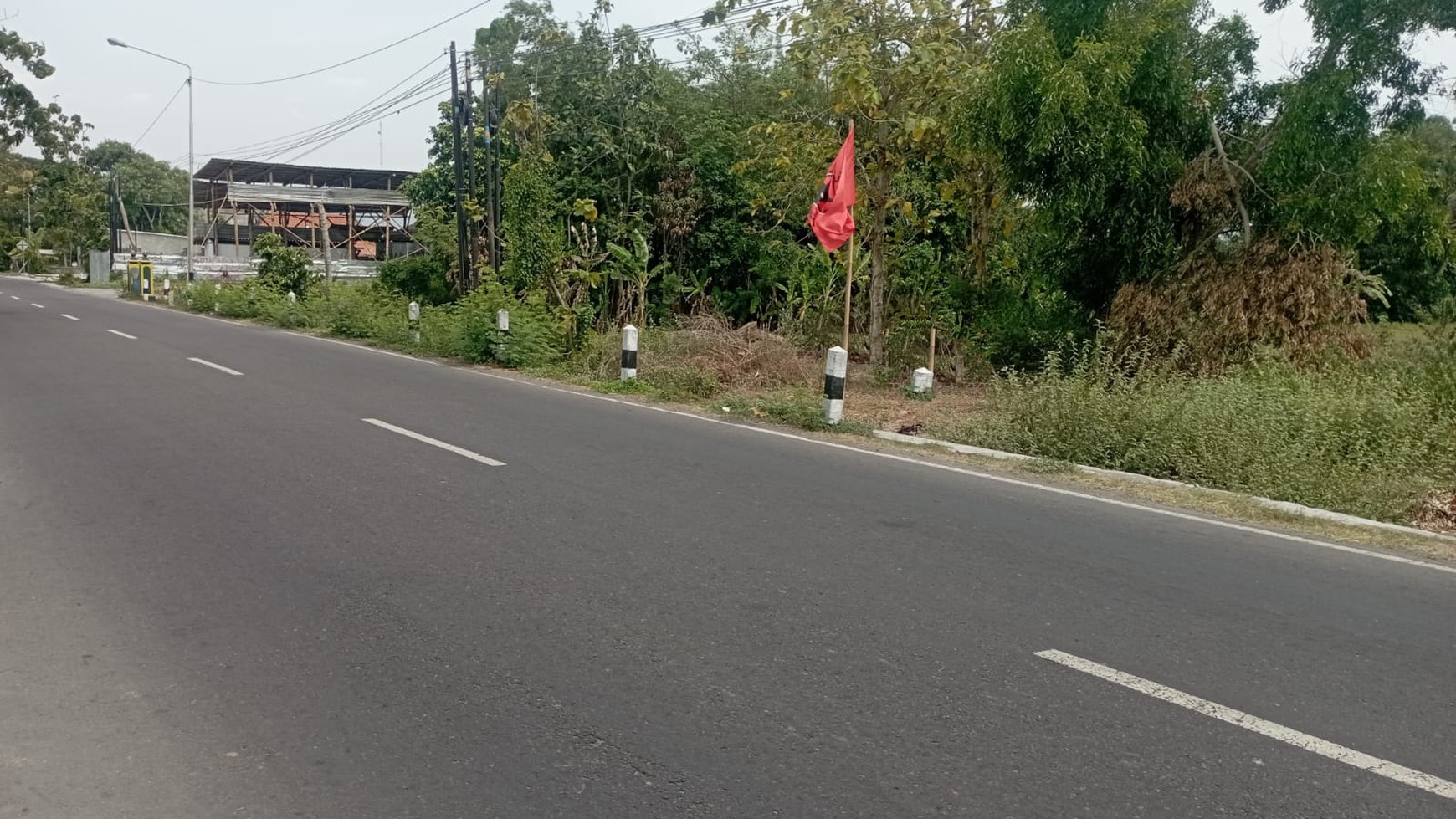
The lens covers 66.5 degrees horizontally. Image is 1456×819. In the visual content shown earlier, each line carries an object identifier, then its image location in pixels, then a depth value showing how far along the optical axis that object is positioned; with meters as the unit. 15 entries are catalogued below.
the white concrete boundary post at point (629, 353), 15.51
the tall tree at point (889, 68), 14.83
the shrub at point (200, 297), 34.09
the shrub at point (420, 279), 27.83
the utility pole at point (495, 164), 21.91
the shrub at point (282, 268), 32.03
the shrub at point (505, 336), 17.97
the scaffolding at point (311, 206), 51.25
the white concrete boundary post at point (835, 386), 12.12
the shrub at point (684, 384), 14.66
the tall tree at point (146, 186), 85.50
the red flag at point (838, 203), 13.65
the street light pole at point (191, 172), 37.06
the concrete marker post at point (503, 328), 18.19
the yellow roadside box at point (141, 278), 43.06
